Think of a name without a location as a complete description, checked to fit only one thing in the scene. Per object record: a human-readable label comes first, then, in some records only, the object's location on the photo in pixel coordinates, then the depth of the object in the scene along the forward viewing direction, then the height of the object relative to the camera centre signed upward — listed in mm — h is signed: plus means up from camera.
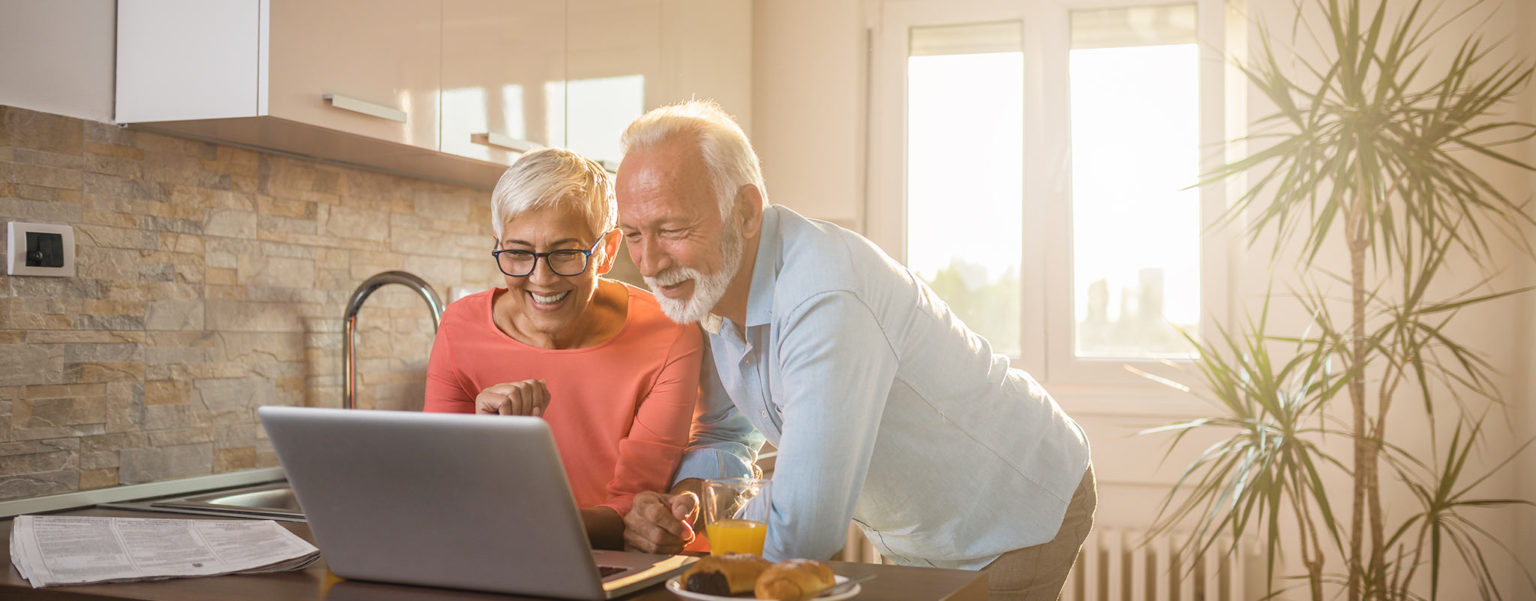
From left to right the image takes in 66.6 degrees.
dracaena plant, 2711 +26
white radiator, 3234 -708
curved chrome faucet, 2227 -29
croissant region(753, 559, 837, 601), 940 -219
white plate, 972 -236
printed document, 1120 -257
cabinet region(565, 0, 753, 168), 2600 +640
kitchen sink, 1676 -316
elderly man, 1230 -88
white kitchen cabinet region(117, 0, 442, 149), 1722 +375
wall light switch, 1681 +81
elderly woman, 1572 -53
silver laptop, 952 -167
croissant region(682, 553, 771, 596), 984 -223
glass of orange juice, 1151 -208
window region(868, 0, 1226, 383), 3455 +429
